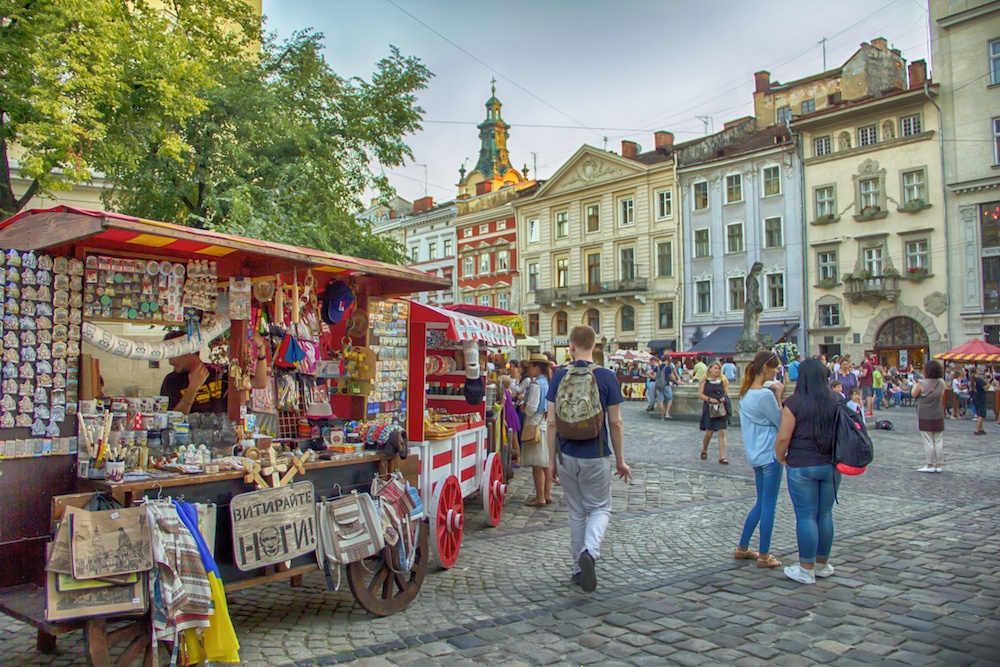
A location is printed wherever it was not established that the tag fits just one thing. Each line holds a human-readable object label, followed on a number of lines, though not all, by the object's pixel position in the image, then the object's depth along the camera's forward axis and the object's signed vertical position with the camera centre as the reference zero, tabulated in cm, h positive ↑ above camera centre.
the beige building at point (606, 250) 4125 +738
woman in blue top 590 -61
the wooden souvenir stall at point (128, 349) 396 +16
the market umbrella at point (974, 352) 2128 +47
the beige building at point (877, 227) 3067 +632
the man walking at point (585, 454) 530 -62
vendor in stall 650 -12
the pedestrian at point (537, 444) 892 -91
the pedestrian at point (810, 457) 539 -66
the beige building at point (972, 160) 2905 +843
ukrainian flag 374 -131
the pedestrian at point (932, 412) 1095 -66
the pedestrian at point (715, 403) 1186 -55
